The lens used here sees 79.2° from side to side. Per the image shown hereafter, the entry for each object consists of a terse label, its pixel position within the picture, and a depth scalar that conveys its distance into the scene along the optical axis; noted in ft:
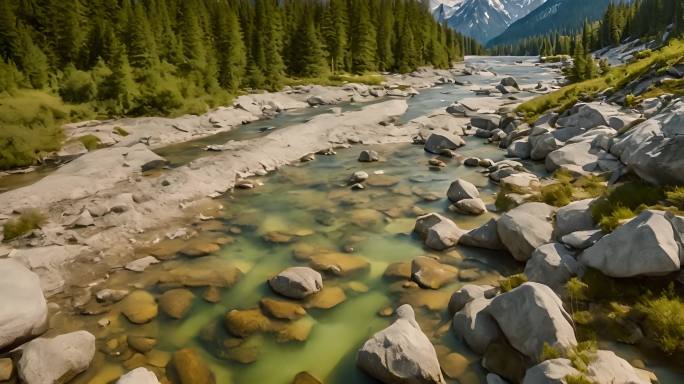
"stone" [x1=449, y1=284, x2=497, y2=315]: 28.68
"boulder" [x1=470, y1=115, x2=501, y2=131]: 96.37
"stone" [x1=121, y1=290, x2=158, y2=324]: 30.50
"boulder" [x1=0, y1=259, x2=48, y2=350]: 25.36
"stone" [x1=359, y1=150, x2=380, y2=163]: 73.41
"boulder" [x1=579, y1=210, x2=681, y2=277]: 23.34
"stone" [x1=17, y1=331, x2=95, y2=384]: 23.45
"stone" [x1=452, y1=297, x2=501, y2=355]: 24.49
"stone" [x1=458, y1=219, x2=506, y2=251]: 37.52
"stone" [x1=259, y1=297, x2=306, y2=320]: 30.19
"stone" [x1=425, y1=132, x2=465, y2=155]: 78.56
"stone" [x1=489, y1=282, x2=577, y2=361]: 21.59
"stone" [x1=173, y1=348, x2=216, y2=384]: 24.45
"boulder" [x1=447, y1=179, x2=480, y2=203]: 50.21
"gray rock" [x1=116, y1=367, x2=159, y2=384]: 21.80
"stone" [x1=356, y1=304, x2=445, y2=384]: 22.02
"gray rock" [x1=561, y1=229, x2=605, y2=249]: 28.73
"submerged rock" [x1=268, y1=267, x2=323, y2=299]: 32.40
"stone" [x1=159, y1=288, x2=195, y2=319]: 31.24
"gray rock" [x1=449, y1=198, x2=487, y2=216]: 46.55
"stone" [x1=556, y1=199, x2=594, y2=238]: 32.37
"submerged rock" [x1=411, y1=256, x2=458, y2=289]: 33.22
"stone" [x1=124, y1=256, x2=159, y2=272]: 37.55
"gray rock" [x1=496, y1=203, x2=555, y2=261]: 33.58
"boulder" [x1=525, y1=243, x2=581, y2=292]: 27.20
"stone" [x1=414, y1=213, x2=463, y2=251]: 38.88
